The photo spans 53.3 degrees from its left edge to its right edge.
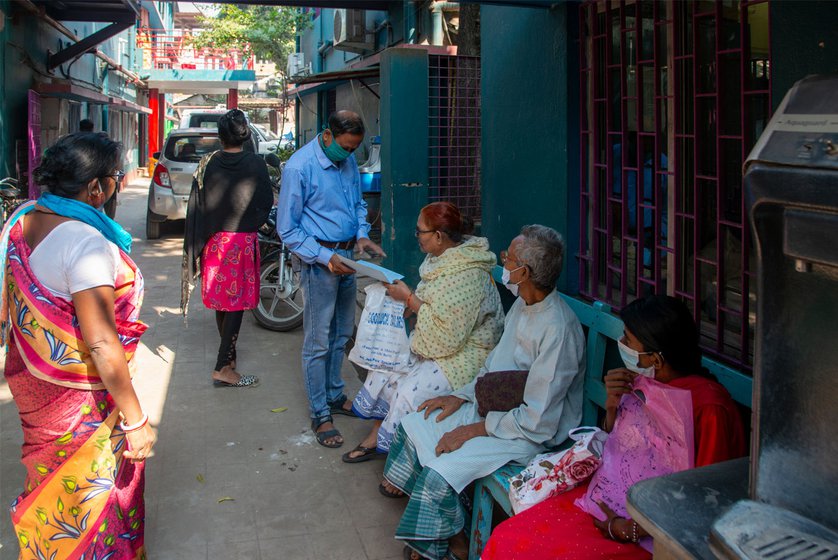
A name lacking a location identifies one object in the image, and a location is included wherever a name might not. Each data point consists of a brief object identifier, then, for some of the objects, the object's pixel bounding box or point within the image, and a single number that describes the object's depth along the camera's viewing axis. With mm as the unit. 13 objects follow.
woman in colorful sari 2664
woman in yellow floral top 3797
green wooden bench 3031
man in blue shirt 4516
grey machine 1551
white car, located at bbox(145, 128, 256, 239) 12273
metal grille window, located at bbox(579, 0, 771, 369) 3121
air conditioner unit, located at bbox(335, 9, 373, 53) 13070
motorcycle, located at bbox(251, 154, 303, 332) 7043
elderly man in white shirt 3211
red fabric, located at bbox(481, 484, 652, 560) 2508
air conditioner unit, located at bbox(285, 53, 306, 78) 20266
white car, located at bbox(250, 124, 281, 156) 20317
